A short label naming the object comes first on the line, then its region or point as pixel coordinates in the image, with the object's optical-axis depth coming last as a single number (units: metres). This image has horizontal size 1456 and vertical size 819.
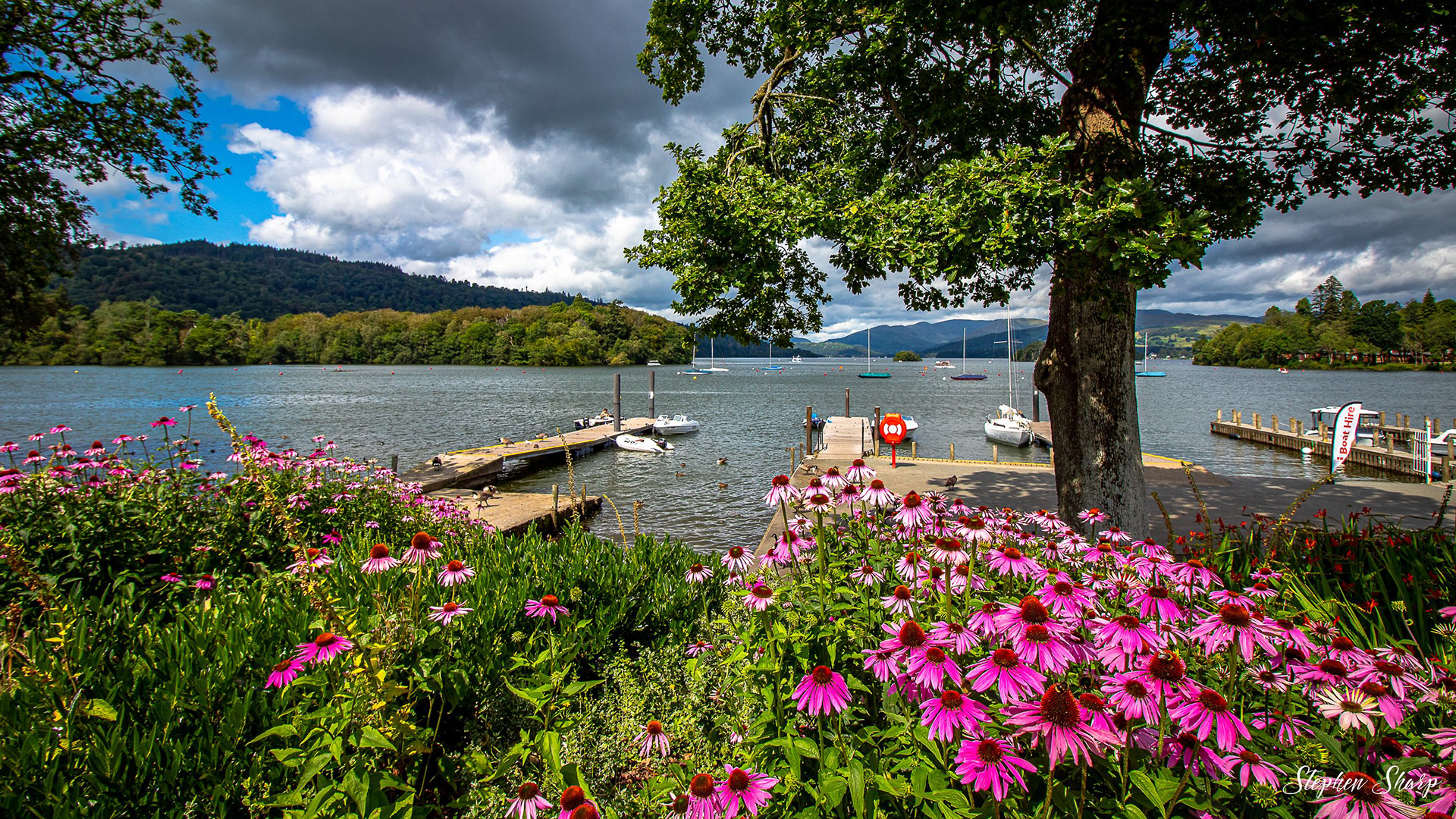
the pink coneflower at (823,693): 1.63
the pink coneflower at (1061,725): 1.21
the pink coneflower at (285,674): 1.94
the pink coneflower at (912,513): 2.55
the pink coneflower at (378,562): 2.37
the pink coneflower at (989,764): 1.28
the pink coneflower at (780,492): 2.76
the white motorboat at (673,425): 33.66
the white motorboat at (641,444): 27.48
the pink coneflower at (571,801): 1.45
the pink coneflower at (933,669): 1.46
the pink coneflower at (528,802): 1.63
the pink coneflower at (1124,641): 1.57
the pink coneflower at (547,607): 2.52
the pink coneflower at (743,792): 1.44
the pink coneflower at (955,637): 1.66
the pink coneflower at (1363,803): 1.20
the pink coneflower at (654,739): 1.99
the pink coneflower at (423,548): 2.29
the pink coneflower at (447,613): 2.19
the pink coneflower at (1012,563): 2.17
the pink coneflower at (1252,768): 1.34
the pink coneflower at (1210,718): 1.29
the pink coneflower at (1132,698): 1.36
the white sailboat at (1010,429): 28.03
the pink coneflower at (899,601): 2.09
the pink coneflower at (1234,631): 1.54
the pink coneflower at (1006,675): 1.39
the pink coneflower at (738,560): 3.01
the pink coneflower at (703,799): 1.43
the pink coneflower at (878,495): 2.67
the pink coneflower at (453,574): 2.42
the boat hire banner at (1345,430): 16.44
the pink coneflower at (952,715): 1.36
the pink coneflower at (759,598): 2.20
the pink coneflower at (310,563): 2.26
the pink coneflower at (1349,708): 1.43
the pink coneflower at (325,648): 1.84
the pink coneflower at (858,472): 2.99
